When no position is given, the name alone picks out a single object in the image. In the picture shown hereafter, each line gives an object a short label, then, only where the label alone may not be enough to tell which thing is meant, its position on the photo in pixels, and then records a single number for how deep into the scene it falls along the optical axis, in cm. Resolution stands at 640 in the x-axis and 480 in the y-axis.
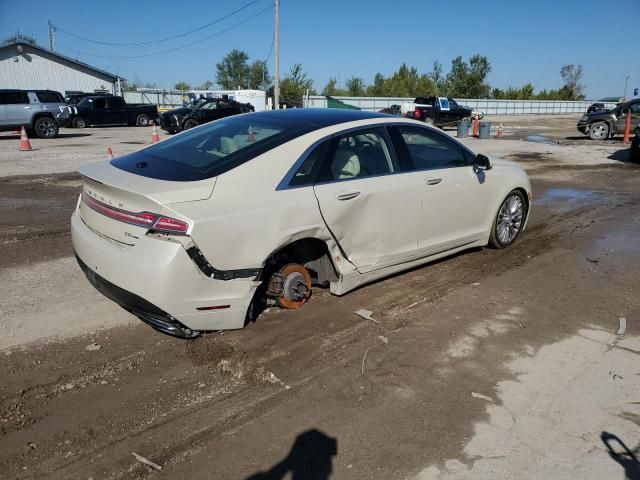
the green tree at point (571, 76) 8306
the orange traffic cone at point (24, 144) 1526
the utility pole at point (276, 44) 3322
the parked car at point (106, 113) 2570
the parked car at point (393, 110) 2864
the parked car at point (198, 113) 2108
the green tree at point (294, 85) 5212
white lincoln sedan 317
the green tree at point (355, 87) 5681
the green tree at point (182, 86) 8742
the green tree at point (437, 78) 6444
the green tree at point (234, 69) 9306
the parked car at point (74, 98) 2856
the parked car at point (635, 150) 1396
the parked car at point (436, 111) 2808
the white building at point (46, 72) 3681
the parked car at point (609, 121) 2061
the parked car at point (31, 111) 1872
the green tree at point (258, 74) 8512
